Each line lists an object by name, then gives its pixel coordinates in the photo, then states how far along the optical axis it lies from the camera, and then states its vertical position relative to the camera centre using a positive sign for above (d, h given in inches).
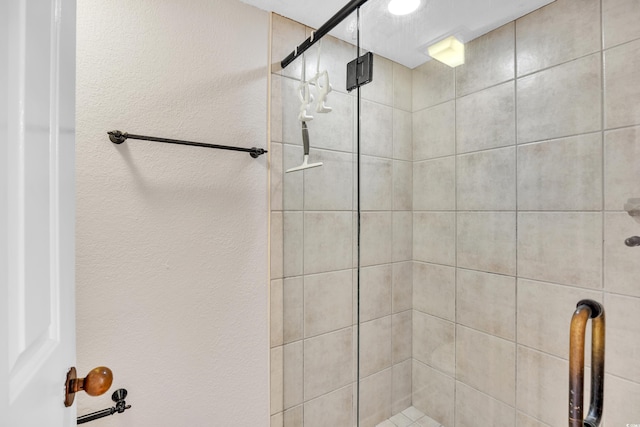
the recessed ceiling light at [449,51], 38.1 +20.9
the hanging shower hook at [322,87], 45.7 +19.3
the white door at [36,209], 12.4 +0.2
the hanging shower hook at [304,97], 47.9 +18.9
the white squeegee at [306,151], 49.3 +10.1
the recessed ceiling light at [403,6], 40.3 +28.2
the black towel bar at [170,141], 38.3 +9.9
